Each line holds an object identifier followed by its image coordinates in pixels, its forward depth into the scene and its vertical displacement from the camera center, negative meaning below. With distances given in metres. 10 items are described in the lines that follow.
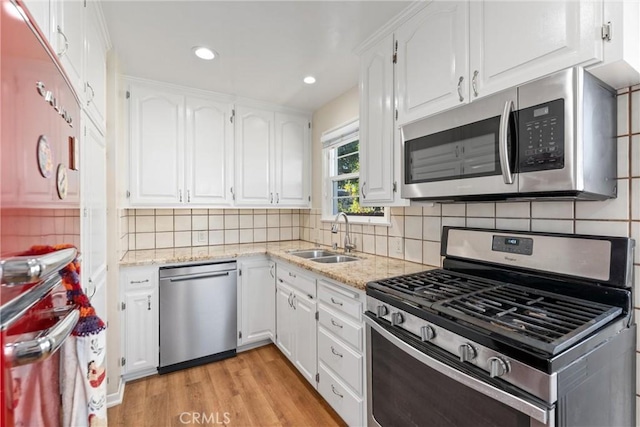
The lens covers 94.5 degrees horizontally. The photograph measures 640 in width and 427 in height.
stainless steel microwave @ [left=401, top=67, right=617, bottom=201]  0.98 +0.26
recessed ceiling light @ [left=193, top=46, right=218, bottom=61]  2.01 +1.11
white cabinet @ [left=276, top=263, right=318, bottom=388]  2.04 -0.82
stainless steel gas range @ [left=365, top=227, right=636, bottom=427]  0.82 -0.41
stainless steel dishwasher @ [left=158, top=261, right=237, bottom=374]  2.33 -0.85
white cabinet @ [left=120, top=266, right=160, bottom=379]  2.21 -0.82
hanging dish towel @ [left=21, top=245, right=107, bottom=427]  0.66 -0.35
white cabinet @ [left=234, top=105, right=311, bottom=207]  2.96 +0.56
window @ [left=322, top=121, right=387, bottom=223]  2.68 +0.35
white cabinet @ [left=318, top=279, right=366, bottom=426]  1.58 -0.81
